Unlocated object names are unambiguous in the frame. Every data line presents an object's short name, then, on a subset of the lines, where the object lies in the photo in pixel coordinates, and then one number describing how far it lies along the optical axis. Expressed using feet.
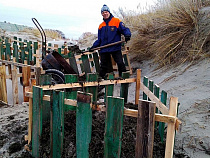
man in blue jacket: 16.39
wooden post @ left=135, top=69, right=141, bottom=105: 10.62
